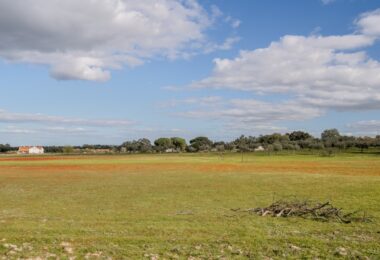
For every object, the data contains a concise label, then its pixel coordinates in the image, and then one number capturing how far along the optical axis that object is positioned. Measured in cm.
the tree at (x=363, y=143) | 16188
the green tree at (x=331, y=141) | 17816
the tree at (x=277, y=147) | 16938
